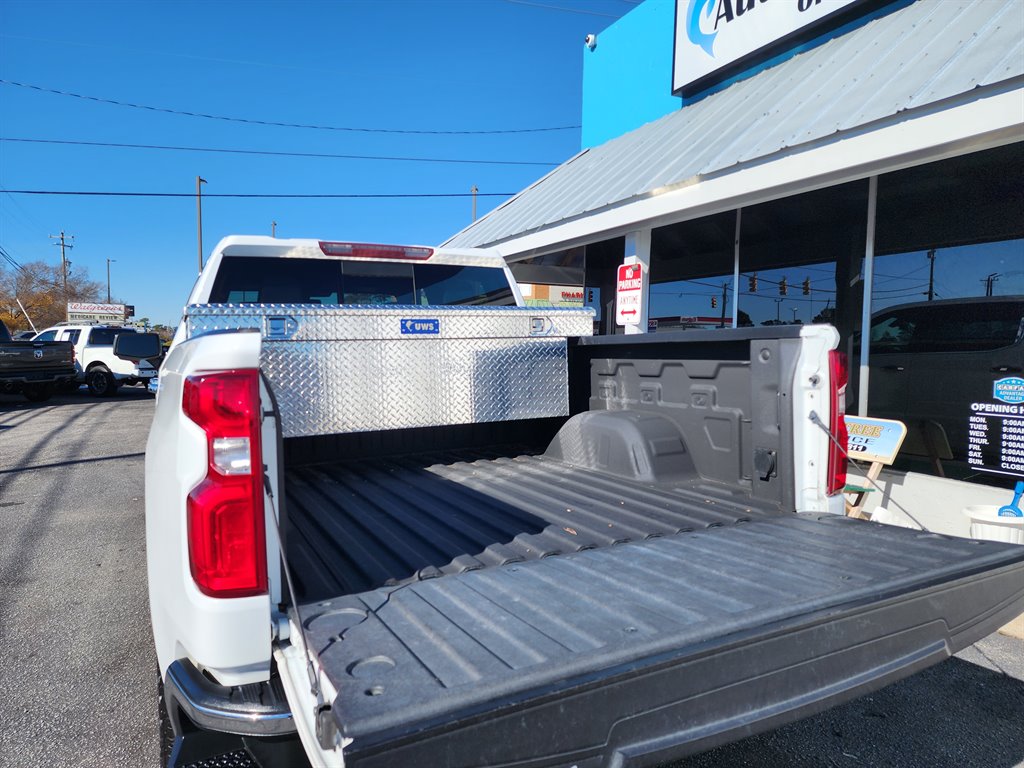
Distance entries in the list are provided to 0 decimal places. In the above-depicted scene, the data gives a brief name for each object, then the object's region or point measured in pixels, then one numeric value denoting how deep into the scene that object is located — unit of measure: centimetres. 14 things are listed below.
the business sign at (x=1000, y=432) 483
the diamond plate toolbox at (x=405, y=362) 318
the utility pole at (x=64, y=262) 6964
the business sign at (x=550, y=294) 1166
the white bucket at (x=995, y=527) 400
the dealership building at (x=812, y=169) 469
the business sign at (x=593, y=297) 1200
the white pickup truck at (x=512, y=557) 141
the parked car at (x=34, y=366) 1602
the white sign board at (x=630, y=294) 786
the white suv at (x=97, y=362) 1922
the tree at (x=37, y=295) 5512
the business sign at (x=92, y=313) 4588
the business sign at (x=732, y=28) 704
